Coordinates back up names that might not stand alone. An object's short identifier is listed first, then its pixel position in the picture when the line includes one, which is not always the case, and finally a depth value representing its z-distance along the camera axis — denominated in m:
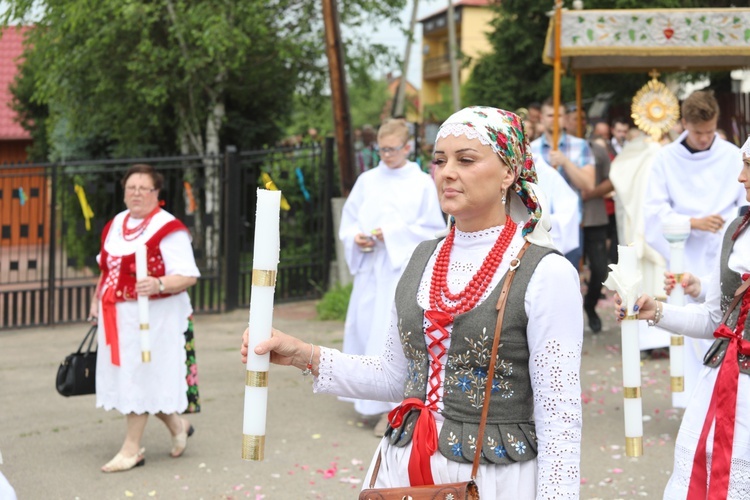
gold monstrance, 9.91
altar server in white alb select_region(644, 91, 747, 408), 7.37
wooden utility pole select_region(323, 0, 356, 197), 12.56
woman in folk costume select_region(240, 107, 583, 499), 2.98
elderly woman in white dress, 6.65
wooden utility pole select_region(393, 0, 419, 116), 27.77
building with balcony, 74.44
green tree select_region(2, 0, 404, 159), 17.19
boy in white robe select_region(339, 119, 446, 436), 7.78
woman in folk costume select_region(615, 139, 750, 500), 3.75
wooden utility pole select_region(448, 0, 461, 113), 35.25
